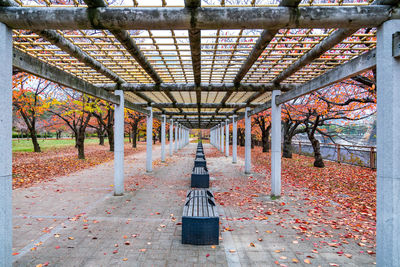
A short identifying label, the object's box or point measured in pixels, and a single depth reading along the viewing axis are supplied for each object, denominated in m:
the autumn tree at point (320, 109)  10.97
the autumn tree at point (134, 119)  24.23
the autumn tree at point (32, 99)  13.15
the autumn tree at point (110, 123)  18.56
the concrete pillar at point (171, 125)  19.66
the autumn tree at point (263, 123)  18.87
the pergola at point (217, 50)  2.83
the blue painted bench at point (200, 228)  3.87
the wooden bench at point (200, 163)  10.60
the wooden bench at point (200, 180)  8.33
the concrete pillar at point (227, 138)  19.29
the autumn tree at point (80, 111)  13.66
